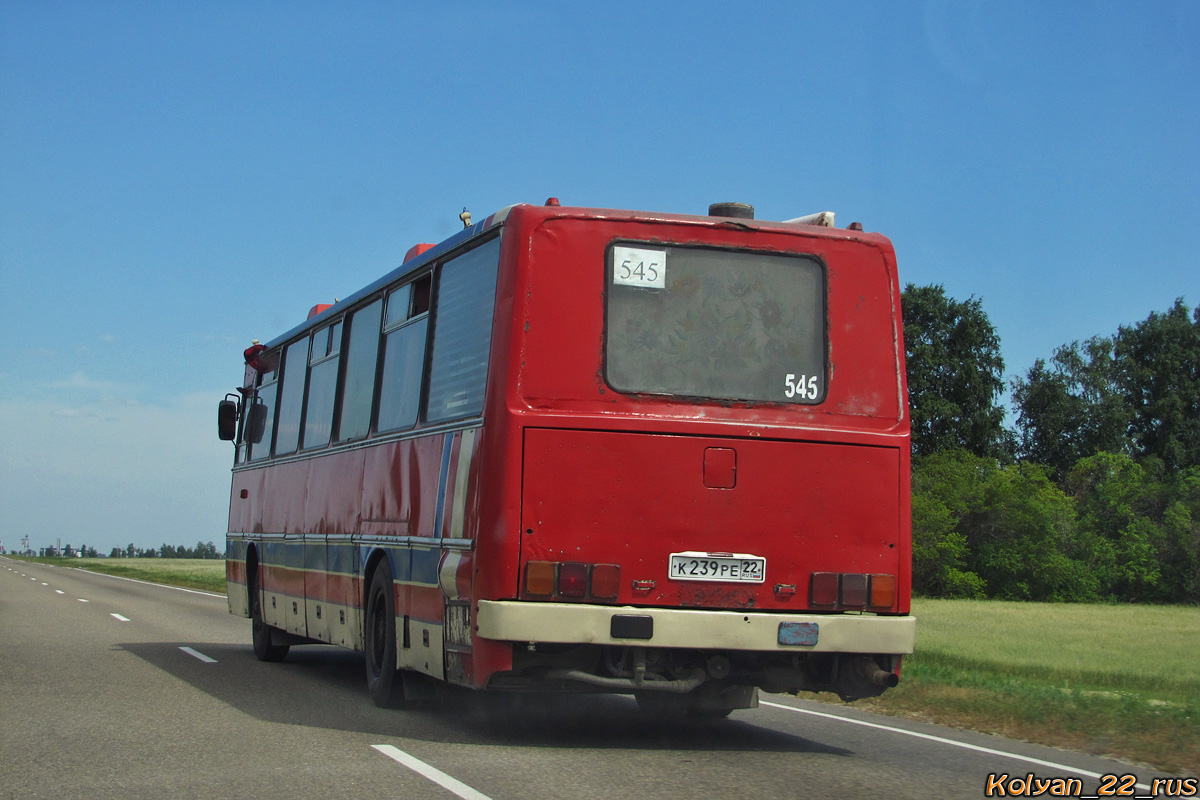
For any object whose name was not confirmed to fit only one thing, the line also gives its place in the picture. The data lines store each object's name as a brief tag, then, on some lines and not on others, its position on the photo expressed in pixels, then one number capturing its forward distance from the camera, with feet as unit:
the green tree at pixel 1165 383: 248.52
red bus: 27.30
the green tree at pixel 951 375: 221.25
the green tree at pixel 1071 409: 251.60
